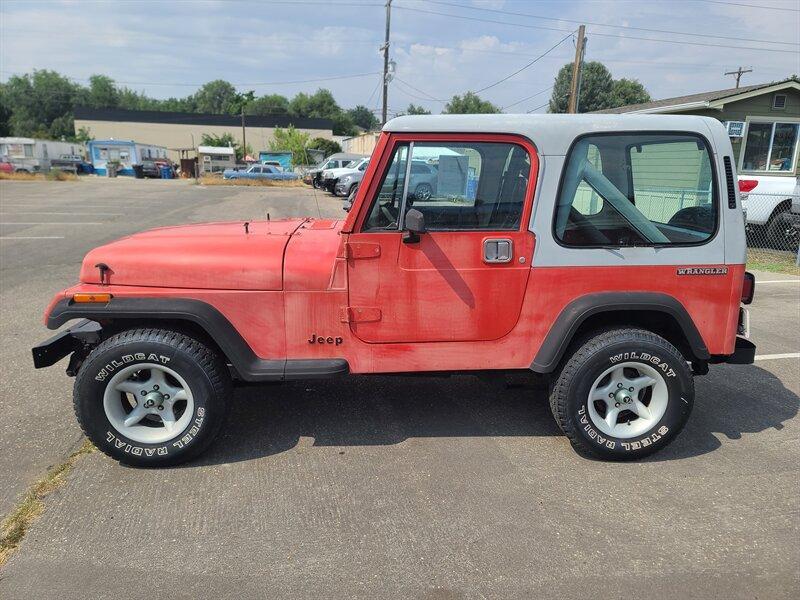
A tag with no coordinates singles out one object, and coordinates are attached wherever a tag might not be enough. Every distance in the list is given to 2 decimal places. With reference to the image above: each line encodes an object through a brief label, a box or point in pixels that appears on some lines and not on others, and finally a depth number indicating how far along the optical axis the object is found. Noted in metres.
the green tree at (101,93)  123.00
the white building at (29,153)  47.46
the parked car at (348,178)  23.09
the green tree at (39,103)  106.94
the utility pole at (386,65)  30.53
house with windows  15.35
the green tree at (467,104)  72.69
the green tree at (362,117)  152.00
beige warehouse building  80.19
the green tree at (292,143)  61.41
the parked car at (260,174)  40.59
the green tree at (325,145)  64.94
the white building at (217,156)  60.89
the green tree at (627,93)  76.94
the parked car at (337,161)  30.34
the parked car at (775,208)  11.41
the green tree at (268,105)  124.88
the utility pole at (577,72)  20.30
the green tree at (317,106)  125.00
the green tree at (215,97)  144.38
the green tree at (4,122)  84.75
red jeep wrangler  3.21
